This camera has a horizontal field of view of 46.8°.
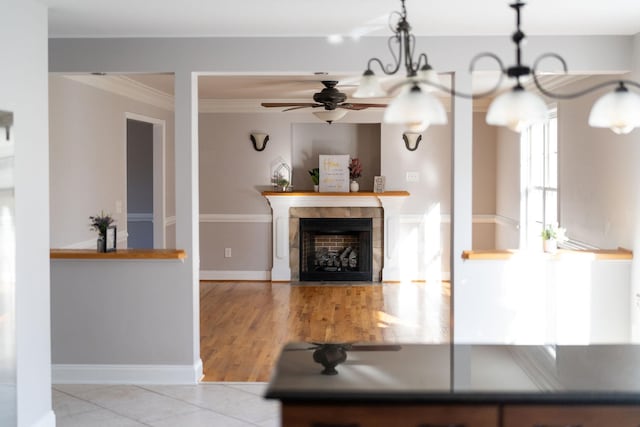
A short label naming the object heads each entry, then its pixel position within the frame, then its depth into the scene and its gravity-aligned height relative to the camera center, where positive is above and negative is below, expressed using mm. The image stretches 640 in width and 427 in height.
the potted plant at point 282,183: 9469 +237
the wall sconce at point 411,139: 9359 +801
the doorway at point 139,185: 11273 +265
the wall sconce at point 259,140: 9477 +800
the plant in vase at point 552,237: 5098 -252
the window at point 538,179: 6984 +229
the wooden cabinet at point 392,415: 2291 -663
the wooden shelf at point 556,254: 4914 -354
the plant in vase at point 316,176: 9644 +338
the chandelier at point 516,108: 2283 +297
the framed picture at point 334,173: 9562 +375
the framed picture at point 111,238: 5109 -250
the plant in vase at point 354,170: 9609 +415
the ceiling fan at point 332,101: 7090 +1008
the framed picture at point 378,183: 9516 +242
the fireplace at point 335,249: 9531 -622
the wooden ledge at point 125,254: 4949 -350
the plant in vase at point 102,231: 5082 -198
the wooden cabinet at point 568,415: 2285 -663
